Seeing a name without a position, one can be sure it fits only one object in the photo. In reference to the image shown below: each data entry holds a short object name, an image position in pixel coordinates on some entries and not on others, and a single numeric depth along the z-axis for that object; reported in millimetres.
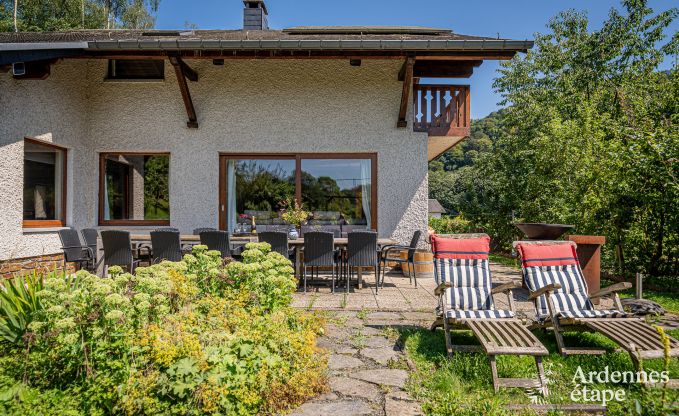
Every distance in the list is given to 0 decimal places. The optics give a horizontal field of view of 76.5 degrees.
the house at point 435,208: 45312
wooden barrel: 8258
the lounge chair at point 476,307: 3057
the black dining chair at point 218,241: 6199
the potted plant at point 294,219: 7434
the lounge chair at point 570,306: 3189
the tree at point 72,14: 22625
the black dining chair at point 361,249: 6352
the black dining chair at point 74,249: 6594
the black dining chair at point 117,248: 6227
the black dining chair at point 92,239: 7008
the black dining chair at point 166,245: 6273
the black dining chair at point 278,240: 6309
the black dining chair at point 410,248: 7102
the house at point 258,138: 8867
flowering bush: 2430
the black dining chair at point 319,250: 6309
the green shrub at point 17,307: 3088
